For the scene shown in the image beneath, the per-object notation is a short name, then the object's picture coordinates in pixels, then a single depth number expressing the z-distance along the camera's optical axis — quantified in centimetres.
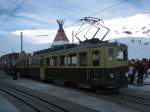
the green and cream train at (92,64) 967
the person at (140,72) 1140
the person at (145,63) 1243
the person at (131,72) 1193
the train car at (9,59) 2276
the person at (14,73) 1805
